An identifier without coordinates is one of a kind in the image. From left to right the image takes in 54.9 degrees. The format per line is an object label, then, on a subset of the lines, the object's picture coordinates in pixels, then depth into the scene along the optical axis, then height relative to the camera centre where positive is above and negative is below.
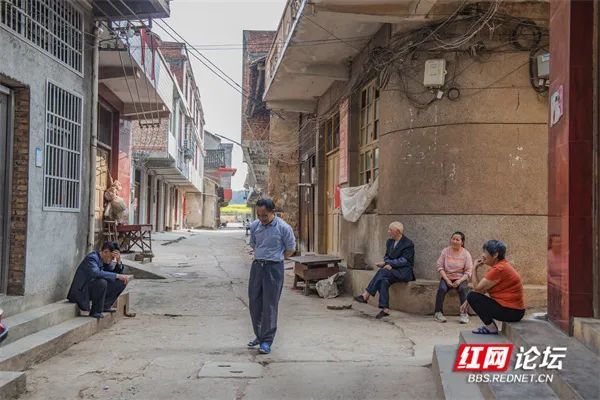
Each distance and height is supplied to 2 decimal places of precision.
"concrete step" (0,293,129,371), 4.99 -1.37
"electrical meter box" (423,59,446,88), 8.17 +1.90
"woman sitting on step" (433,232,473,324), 7.77 -0.85
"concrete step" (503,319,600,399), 3.30 -1.00
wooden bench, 10.41 -1.14
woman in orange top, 5.20 -0.79
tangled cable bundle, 8.06 +2.34
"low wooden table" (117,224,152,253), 13.67 -0.77
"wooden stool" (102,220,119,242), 12.52 -0.63
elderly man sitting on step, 8.11 -0.88
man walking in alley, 6.09 -0.69
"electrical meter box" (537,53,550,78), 7.92 +1.98
